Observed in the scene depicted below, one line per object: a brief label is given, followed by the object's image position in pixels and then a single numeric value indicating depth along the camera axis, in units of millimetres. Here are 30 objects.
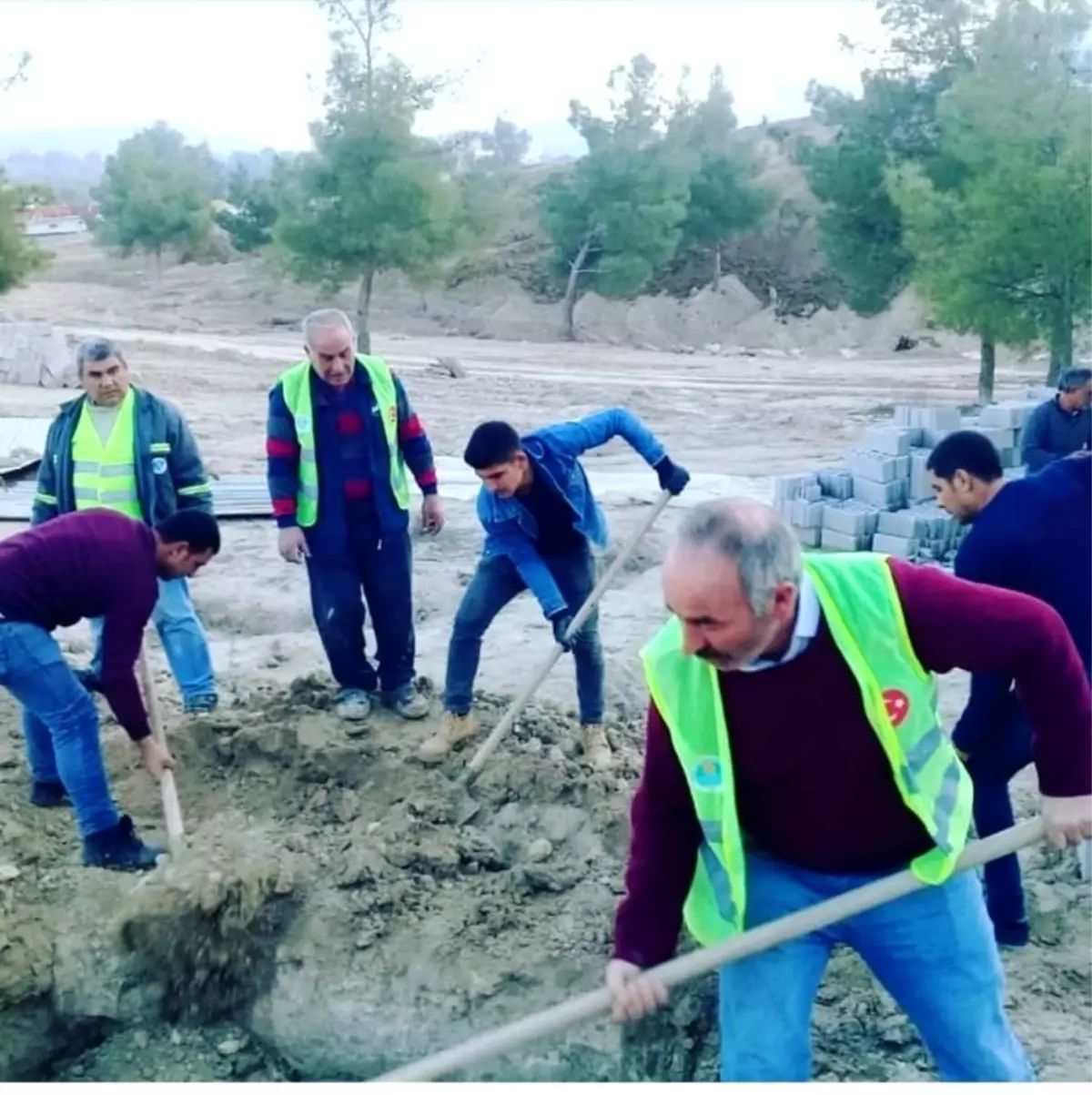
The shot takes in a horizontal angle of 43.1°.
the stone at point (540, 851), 4645
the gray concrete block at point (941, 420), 9727
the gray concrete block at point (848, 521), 9094
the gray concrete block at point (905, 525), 8867
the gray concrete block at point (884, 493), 9242
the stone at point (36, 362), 18094
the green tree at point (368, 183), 21766
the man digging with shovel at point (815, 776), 2395
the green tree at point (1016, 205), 13047
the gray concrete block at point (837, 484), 9664
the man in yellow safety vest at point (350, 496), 5176
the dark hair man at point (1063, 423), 7539
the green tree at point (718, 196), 33094
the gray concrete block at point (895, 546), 8844
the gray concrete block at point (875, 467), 9234
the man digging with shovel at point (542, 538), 4711
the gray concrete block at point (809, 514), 9383
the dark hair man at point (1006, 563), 3590
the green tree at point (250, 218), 33250
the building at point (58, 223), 59875
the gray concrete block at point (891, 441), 9383
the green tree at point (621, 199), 29688
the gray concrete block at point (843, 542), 9109
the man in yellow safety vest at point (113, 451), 5270
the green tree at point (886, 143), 19391
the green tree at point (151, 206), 39344
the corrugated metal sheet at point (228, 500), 9727
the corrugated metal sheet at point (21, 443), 11438
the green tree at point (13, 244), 19375
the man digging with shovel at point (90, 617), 4148
